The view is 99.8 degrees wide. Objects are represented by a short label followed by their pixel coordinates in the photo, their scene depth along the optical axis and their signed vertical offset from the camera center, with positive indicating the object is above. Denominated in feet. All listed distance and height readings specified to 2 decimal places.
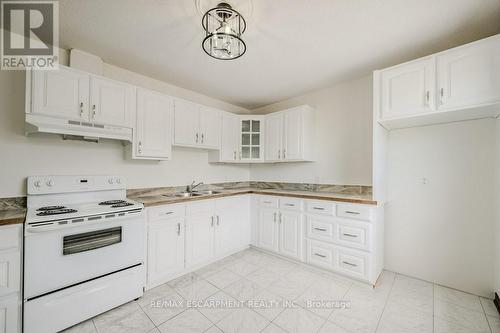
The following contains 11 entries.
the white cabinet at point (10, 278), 4.72 -2.58
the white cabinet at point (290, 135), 10.35 +1.66
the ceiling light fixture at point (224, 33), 5.04 +3.36
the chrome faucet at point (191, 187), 10.45 -1.03
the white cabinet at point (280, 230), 9.29 -2.93
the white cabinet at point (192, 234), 7.45 -2.82
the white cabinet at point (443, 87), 5.61 +2.46
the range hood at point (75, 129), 5.93 +1.13
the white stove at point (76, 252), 5.08 -2.37
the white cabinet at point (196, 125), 9.22 +1.92
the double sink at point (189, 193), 9.42 -1.30
